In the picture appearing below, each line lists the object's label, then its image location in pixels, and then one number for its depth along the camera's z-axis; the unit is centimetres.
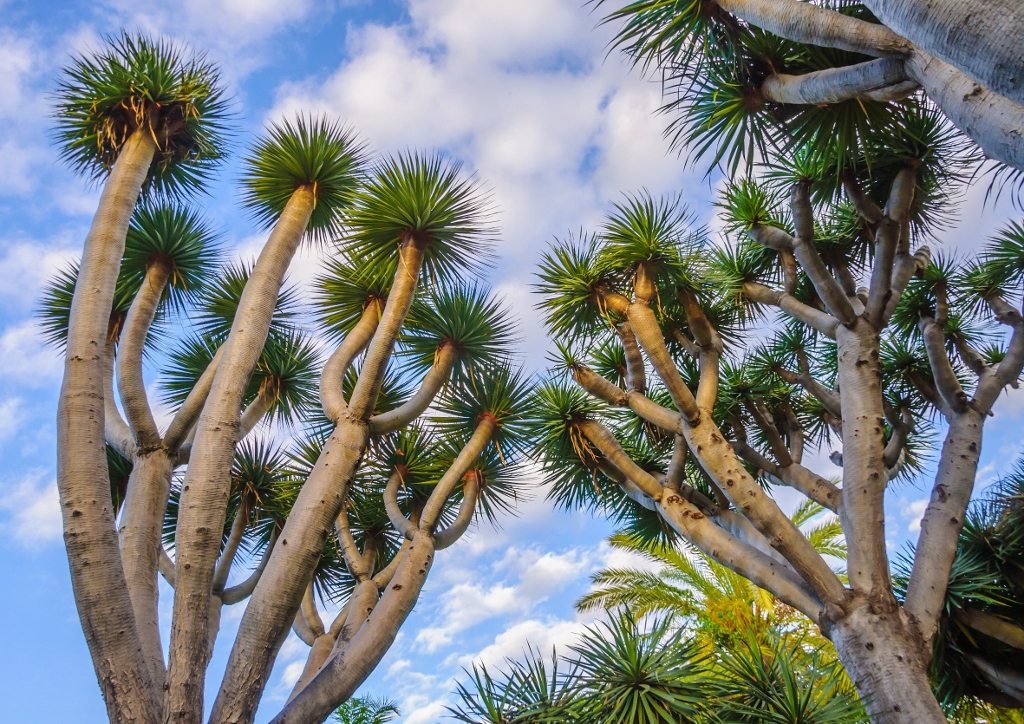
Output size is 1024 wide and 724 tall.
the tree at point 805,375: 563
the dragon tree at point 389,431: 481
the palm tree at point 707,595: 1322
